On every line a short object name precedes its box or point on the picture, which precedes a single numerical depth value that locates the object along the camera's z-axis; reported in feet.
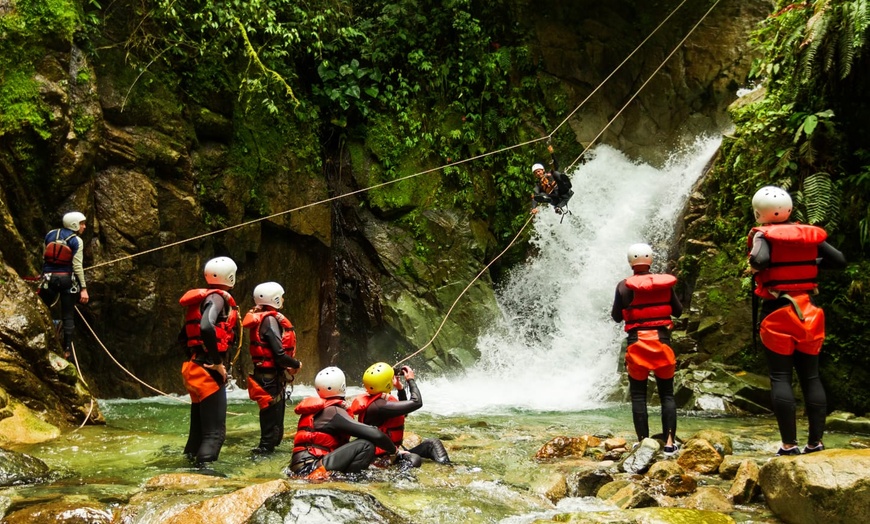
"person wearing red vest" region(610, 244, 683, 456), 18.60
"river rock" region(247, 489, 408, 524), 12.07
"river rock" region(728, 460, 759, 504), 14.05
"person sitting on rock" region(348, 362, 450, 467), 17.98
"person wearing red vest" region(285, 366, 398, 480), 16.97
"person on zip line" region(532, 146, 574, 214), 39.73
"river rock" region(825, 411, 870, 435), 22.86
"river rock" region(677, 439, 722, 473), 16.75
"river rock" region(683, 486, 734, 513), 13.69
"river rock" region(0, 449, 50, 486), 15.25
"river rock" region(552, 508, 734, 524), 12.17
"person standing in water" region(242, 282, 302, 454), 19.31
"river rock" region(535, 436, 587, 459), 20.09
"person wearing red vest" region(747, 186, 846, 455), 15.66
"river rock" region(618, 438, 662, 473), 16.72
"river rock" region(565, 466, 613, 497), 15.93
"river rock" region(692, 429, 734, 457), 18.51
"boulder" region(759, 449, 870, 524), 11.44
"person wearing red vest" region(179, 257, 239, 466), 17.83
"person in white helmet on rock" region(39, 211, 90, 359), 26.11
